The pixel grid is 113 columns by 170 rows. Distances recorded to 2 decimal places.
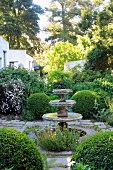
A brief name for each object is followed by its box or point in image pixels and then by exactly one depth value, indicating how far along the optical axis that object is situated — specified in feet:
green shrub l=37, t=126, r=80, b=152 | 14.25
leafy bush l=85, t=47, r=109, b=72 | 43.55
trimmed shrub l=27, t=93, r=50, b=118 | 25.42
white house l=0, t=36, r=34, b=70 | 50.93
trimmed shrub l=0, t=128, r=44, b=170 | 8.54
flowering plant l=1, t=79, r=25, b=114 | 27.32
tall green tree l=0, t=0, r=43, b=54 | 87.51
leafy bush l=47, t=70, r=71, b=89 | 32.37
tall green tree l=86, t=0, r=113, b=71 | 38.34
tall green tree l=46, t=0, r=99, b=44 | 93.09
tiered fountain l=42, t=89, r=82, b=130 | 16.93
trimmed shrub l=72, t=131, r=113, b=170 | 8.13
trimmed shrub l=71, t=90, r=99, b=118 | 25.39
